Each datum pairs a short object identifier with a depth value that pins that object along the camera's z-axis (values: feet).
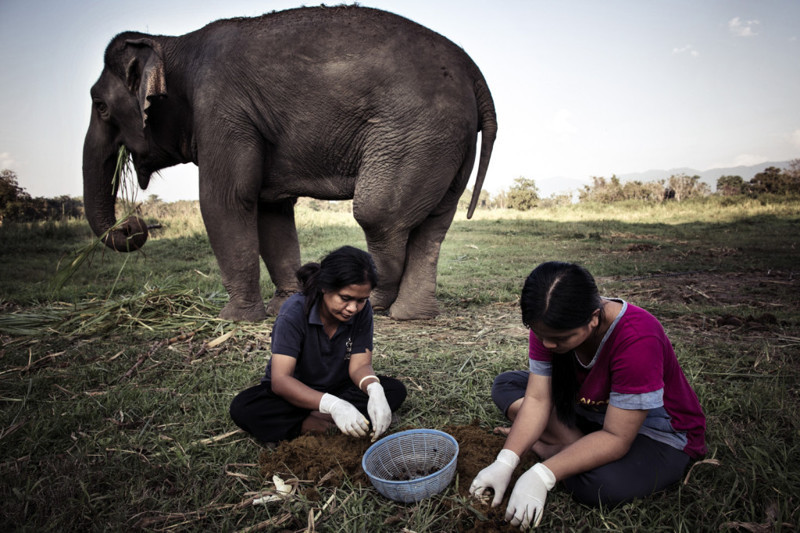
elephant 13.32
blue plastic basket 6.62
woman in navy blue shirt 7.45
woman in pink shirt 5.54
